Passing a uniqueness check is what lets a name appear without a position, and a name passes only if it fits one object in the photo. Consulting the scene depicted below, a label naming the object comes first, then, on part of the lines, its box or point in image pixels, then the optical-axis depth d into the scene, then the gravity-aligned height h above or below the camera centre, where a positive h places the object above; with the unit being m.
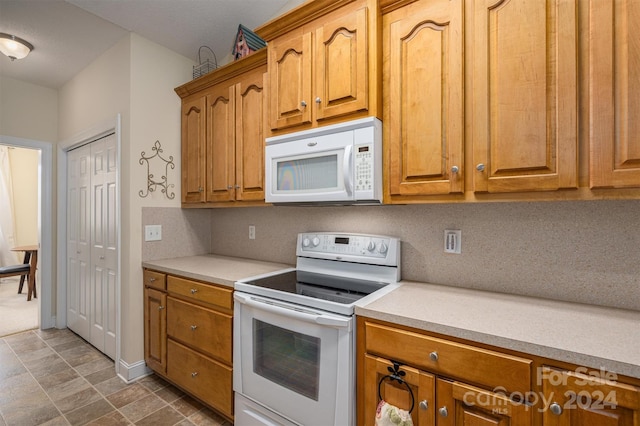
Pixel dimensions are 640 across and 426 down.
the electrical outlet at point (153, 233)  2.38 -0.15
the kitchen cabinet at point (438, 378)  0.96 -0.58
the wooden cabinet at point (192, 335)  1.75 -0.79
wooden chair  3.87 -0.74
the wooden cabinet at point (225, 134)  2.05 +0.58
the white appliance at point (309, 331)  1.28 -0.55
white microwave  1.48 +0.26
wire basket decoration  2.51 +1.23
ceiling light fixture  2.34 +1.32
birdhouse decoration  2.19 +1.25
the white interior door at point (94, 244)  2.57 -0.29
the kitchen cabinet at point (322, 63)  1.49 +0.81
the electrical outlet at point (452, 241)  1.58 -0.15
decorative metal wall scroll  2.38 +0.31
